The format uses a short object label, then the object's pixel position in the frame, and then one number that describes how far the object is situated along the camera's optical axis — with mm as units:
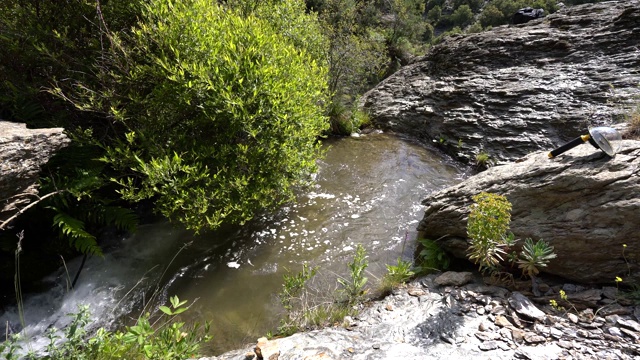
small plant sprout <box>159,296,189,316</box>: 2346
